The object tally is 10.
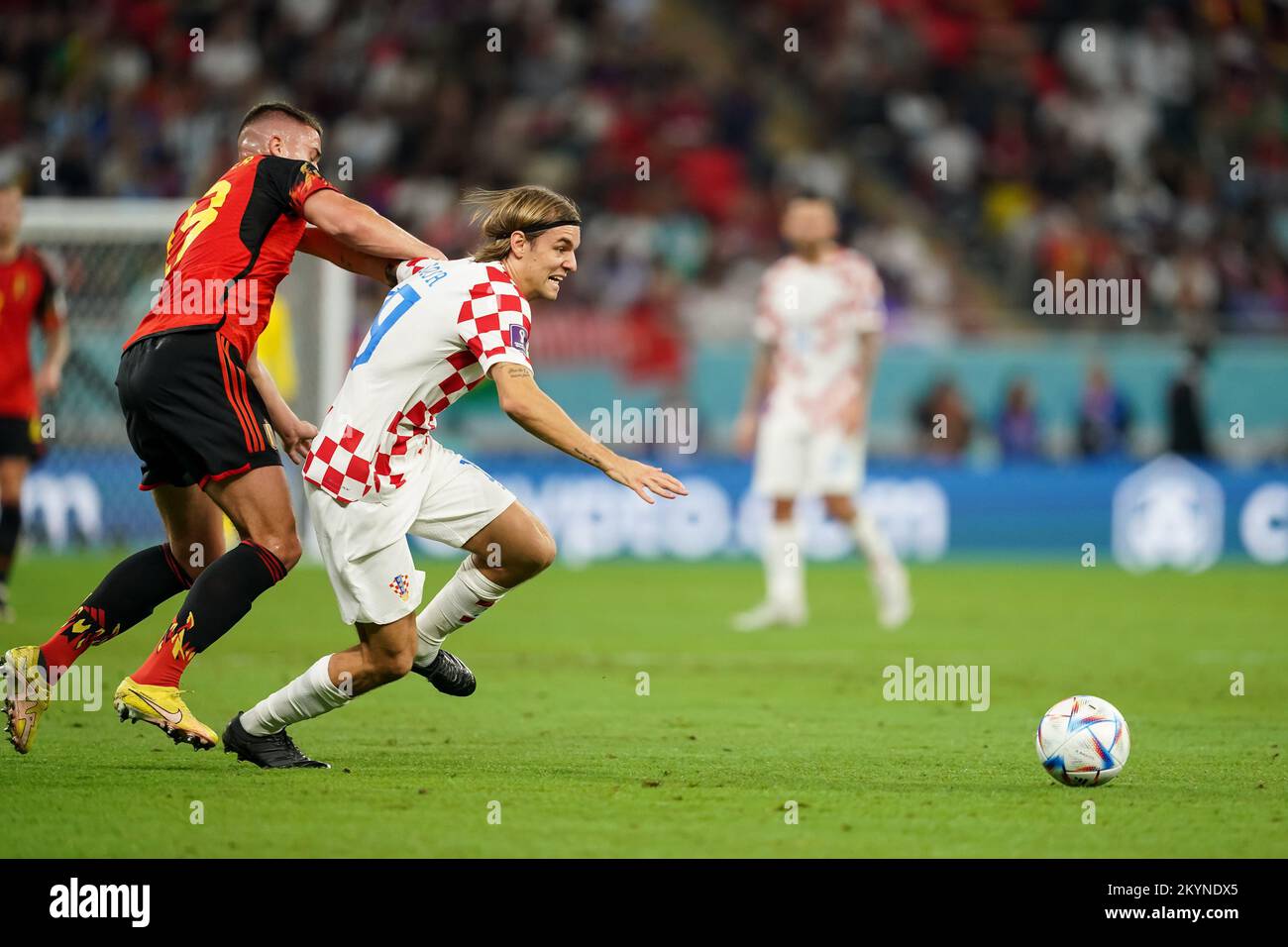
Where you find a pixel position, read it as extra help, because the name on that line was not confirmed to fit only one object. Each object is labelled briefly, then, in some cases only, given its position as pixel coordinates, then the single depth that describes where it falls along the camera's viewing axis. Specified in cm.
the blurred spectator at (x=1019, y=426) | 1786
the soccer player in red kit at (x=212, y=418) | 599
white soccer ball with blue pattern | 597
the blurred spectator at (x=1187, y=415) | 1736
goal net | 1602
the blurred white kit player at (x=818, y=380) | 1211
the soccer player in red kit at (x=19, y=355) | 1134
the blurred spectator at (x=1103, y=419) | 1780
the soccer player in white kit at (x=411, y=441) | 582
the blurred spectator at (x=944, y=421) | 1767
